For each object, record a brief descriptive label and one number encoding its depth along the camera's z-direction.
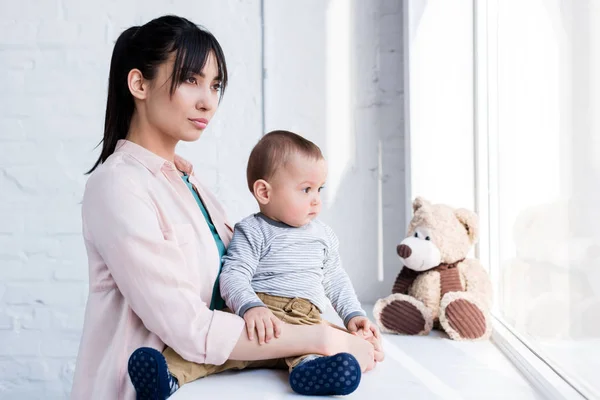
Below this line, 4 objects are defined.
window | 0.94
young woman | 0.92
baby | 1.04
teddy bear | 1.33
